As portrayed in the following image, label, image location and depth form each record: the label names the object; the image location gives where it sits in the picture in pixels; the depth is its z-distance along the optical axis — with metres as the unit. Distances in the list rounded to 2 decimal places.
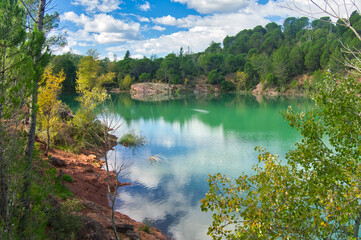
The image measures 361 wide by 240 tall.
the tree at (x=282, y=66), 79.62
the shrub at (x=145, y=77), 96.56
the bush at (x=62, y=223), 7.18
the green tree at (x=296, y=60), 79.62
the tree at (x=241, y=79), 91.00
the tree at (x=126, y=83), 93.31
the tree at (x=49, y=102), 15.70
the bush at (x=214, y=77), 94.84
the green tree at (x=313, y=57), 74.57
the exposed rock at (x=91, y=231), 7.79
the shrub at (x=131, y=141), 25.27
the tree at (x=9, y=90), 5.64
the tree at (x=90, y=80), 26.67
